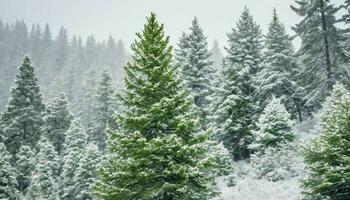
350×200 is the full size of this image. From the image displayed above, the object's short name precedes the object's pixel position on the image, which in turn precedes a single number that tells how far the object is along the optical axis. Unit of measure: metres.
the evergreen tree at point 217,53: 143.65
